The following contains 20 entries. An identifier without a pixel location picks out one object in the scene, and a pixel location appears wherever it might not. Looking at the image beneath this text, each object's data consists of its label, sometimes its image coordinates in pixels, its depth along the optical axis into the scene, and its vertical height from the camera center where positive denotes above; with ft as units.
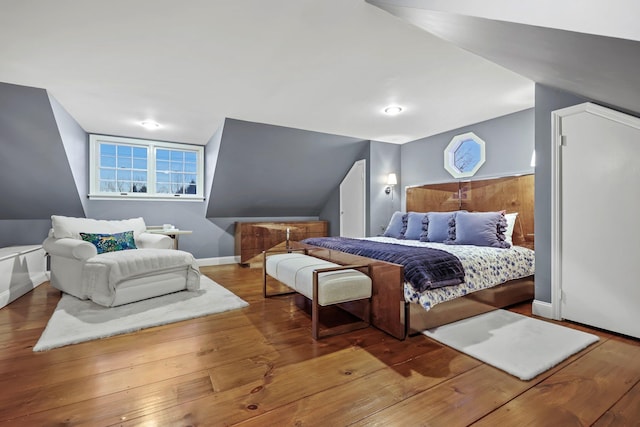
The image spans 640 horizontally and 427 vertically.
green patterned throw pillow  11.20 -1.05
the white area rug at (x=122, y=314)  7.54 -3.03
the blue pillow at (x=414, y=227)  12.72 -0.58
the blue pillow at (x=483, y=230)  10.31 -0.59
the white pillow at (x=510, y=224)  10.69 -0.41
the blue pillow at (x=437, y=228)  11.66 -0.58
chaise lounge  9.60 -1.87
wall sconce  16.81 +1.78
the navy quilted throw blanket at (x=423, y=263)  7.22 -1.28
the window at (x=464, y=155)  13.47 +2.75
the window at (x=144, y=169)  15.34 +2.48
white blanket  9.53 -1.80
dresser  17.26 -1.27
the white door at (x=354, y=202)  17.43 +0.74
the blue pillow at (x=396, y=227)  13.61 -0.62
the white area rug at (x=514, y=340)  6.13 -3.07
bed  7.42 -1.63
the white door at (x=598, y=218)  7.38 -0.13
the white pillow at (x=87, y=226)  11.18 -0.51
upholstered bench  7.47 -1.86
